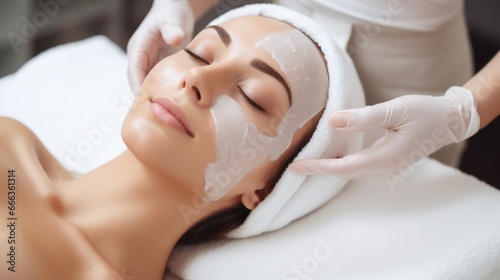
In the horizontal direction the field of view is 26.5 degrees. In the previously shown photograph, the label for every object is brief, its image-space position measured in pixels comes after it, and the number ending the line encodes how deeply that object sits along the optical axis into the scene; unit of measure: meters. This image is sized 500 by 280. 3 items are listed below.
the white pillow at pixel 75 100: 1.15
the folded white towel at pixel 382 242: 1.01
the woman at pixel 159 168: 0.97
